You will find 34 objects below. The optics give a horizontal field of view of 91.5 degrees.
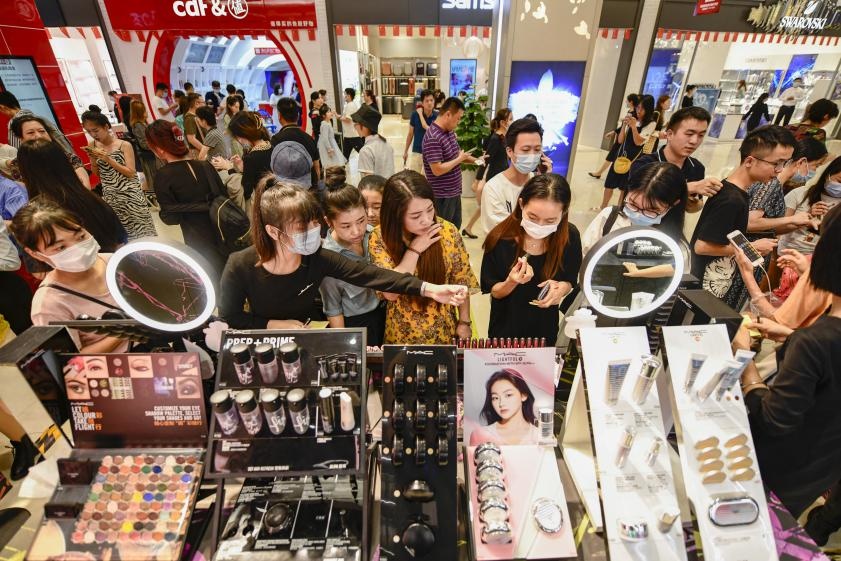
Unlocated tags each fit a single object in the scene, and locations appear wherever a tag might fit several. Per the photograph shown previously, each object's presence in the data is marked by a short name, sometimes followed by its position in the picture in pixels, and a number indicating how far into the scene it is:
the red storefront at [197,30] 7.51
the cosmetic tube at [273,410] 1.06
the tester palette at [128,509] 1.03
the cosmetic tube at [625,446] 1.09
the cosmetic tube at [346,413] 1.09
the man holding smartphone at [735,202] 2.30
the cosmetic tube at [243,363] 1.12
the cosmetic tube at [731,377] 1.14
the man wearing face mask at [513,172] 2.59
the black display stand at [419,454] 1.08
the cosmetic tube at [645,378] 1.14
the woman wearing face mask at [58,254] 1.51
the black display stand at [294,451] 1.08
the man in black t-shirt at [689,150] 2.49
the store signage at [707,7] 6.59
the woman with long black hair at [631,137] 5.57
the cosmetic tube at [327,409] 1.09
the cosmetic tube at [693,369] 1.19
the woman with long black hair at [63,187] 2.54
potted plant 5.67
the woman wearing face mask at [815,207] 2.88
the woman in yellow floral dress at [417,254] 1.81
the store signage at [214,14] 7.44
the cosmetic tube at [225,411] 1.07
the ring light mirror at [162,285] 1.15
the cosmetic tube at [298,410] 1.08
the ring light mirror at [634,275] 1.24
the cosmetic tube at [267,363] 1.12
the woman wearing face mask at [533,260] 1.70
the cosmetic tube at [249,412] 1.06
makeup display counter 1.07
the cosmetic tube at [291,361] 1.13
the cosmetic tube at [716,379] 1.14
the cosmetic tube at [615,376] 1.18
